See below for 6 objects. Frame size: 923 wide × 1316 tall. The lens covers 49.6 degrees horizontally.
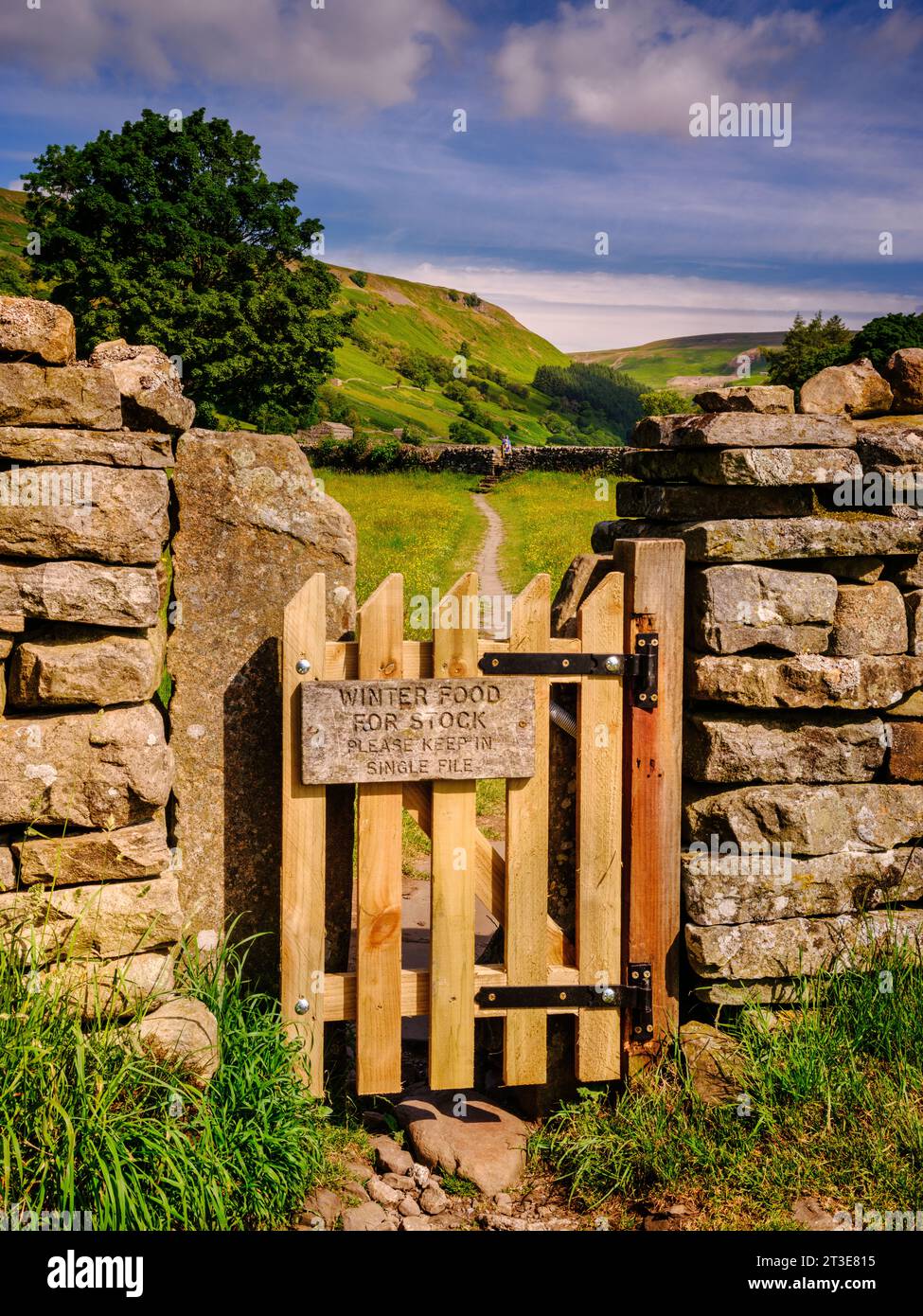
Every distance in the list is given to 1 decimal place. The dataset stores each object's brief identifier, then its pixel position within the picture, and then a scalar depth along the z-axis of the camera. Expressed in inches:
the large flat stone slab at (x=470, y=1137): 152.7
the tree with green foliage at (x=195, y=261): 1397.6
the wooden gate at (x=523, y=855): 151.9
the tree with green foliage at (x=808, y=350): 1745.8
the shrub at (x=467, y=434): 2379.4
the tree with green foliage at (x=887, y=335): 1214.9
